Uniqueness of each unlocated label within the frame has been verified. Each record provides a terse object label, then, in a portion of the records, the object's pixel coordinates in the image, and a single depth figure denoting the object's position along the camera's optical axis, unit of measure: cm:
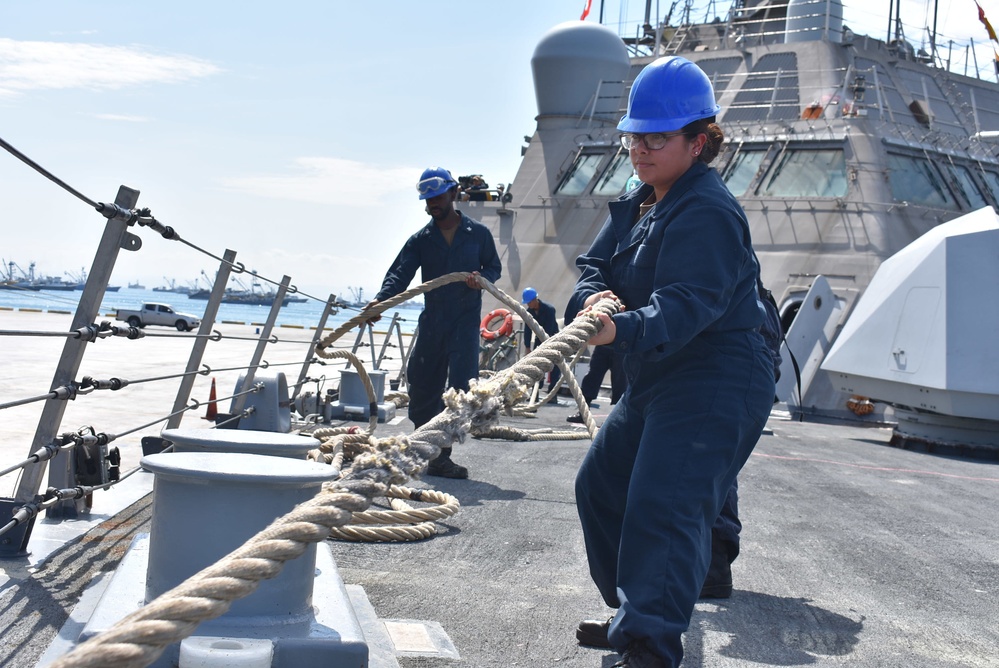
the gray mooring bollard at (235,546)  231
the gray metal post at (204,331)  542
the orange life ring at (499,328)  1310
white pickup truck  4525
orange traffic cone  834
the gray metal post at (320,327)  808
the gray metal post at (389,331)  1084
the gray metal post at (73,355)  357
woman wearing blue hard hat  254
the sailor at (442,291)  633
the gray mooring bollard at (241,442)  294
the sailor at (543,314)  1298
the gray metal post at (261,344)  651
